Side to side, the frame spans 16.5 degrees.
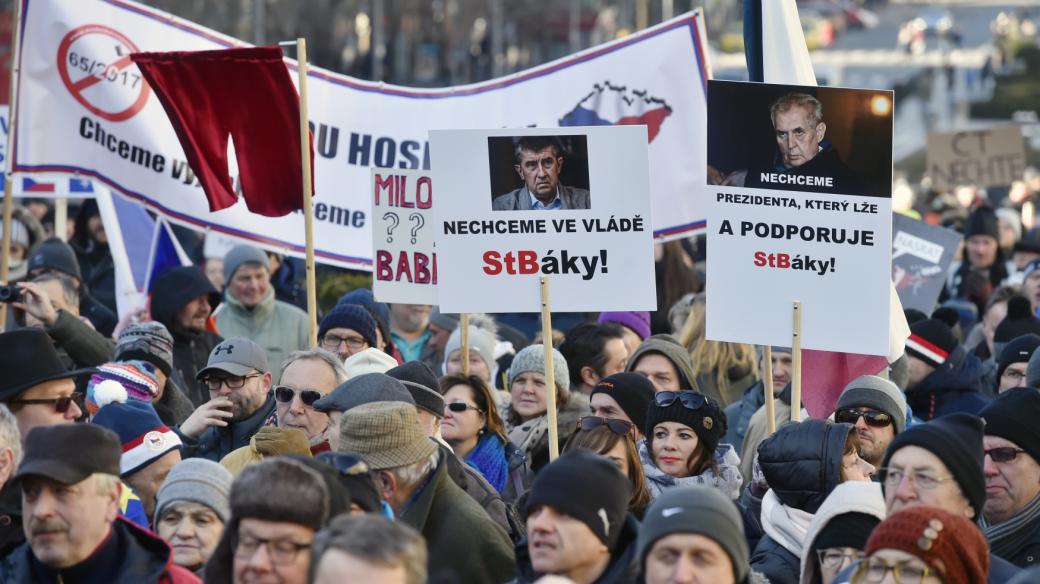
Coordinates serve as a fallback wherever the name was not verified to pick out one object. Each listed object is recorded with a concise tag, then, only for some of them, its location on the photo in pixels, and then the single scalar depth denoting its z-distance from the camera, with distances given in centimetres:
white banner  1880
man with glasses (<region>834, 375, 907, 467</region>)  1384
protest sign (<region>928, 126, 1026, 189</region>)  3438
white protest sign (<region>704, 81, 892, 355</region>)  1412
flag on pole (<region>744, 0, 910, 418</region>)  1569
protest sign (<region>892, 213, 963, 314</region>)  2301
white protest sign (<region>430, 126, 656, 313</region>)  1453
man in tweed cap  1113
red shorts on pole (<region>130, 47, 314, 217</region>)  1729
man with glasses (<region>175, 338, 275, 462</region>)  1484
